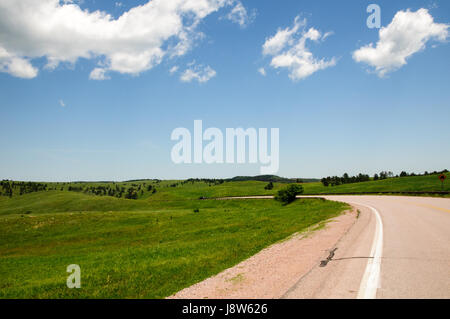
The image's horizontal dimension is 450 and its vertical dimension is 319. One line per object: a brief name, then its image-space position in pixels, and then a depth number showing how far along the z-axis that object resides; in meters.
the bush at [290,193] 53.68
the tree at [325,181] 111.60
